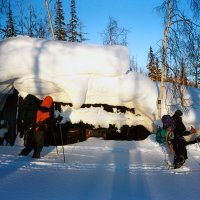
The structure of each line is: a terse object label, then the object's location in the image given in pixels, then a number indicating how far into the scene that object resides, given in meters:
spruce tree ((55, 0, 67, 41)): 31.42
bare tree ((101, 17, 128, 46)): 25.84
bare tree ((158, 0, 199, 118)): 11.83
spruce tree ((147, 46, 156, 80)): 36.87
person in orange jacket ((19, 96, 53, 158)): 7.75
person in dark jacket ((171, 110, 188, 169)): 7.31
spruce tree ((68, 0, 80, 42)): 33.28
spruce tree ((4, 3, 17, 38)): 27.71
